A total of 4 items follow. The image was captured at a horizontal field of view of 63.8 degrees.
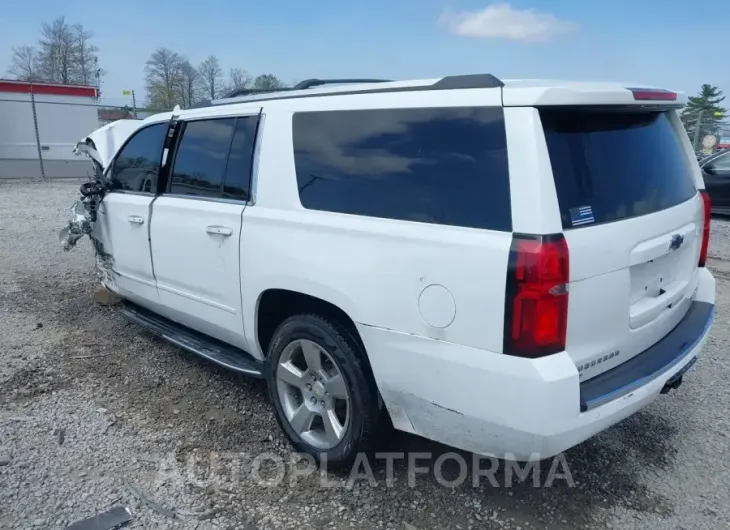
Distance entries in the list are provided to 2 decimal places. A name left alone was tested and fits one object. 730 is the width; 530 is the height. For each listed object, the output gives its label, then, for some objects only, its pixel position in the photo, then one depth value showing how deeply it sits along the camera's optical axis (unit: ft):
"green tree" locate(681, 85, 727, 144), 64.69
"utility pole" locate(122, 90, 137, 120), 72.28
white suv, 7.34
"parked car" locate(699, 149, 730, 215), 35.99
